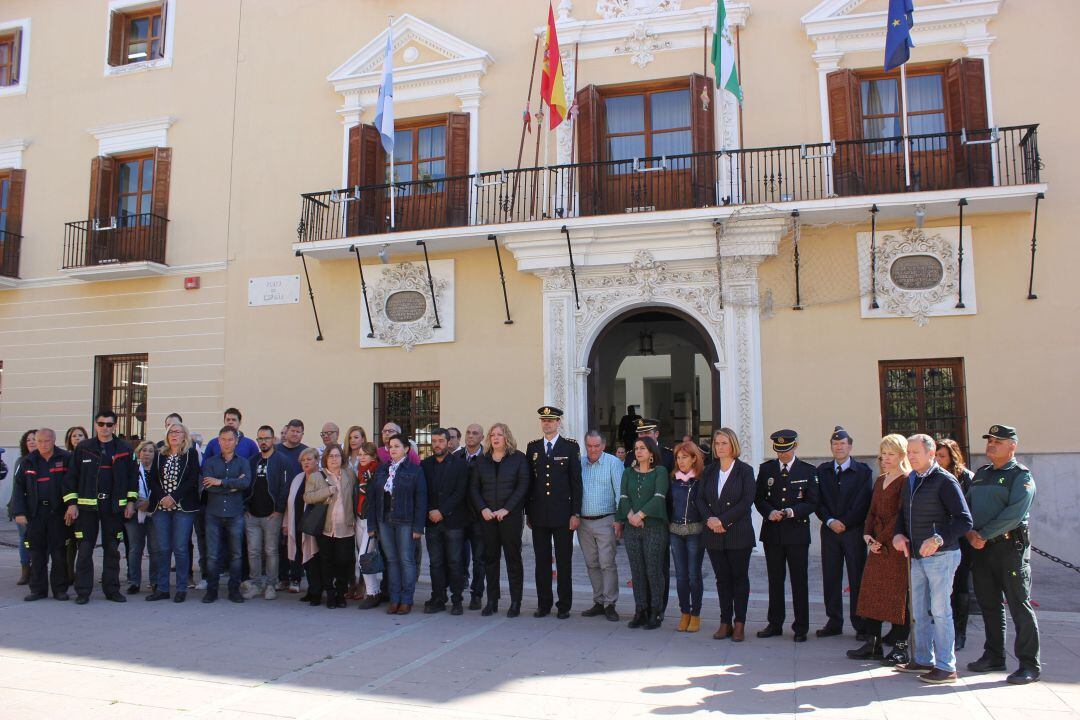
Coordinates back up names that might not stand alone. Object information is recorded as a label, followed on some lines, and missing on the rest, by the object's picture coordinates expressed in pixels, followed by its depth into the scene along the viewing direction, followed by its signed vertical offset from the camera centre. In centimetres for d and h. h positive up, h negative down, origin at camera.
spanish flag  1216 +488
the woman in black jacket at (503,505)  790 -61
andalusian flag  1173 +505
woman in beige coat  827 -84
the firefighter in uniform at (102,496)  846 -57
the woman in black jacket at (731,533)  688 -76
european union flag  1112 +508
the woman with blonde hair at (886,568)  605 -92
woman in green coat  736 -80
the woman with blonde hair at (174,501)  854 -62
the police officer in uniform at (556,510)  781 -65
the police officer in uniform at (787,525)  693 -71
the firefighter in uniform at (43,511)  850 -72
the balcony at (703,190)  1159 +355
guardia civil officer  573 -78
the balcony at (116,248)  1488 +328
